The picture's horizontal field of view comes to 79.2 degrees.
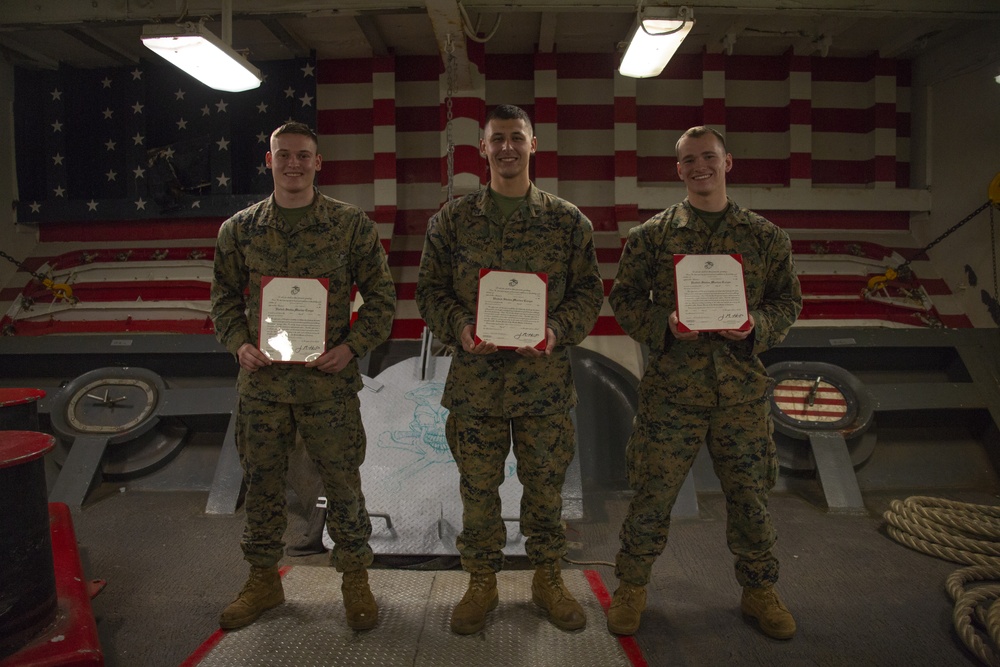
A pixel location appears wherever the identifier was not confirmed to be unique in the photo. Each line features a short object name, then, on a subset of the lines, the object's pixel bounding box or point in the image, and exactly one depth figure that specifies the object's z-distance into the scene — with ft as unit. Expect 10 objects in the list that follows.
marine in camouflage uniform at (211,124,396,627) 7.20
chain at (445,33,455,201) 11.81
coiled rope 7.25
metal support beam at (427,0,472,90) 10.71
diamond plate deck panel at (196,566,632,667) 6.61
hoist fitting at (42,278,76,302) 14.97
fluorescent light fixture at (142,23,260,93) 10.97
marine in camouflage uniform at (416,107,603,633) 7.07
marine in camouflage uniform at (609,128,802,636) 7.18
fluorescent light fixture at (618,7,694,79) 10.84
